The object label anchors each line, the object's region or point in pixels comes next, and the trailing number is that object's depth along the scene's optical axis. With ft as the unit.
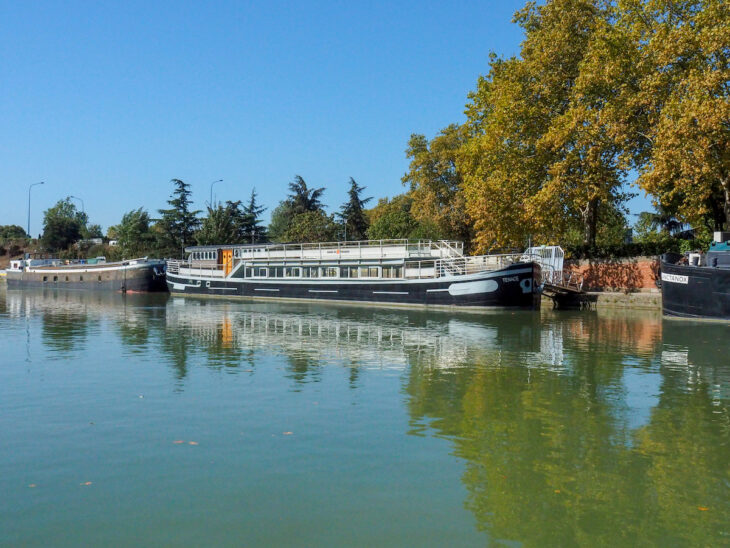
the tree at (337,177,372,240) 313.94
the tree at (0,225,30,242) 451.53
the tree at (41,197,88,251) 407.44
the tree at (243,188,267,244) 317.42
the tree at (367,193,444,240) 229.25
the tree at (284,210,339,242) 277.23
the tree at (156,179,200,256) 289.53
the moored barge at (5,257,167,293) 205.67
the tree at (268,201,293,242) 328.08
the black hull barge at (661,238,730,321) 94.43
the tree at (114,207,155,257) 303.07
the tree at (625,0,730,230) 100.32
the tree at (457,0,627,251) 122.72
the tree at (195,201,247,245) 288.10
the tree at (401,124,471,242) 194.70
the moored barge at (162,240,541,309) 122.35
